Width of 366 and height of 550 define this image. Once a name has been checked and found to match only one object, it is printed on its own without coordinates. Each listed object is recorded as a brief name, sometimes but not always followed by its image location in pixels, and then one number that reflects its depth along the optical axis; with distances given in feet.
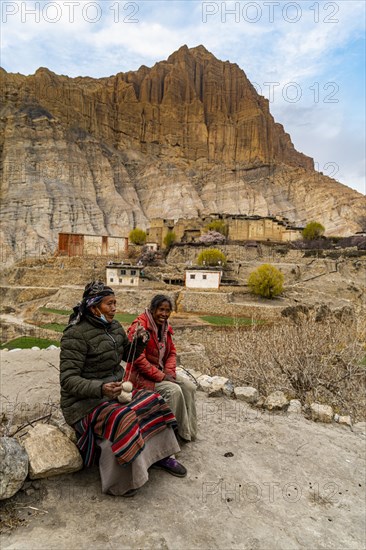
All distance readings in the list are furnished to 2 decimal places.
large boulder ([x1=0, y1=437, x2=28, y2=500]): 9.09
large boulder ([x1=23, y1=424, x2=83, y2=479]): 10.23
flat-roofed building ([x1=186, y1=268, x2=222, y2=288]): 104.58
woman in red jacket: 13.05
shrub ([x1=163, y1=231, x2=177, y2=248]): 181.27
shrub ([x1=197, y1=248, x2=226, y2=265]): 137.28
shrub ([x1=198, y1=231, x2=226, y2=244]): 164.14
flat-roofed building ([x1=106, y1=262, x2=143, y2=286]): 112.68
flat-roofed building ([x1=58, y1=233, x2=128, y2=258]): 159.74
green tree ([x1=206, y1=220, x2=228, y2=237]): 184.24
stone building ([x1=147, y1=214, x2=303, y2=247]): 189.06
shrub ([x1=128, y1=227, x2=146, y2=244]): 194.39
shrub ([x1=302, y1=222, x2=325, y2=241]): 182.29
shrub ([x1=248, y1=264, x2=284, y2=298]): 100.37
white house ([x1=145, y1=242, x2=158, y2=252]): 172.49
